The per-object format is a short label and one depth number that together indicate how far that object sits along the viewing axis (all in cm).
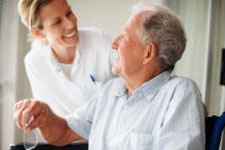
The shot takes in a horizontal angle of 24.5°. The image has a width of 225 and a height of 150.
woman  185
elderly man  146
